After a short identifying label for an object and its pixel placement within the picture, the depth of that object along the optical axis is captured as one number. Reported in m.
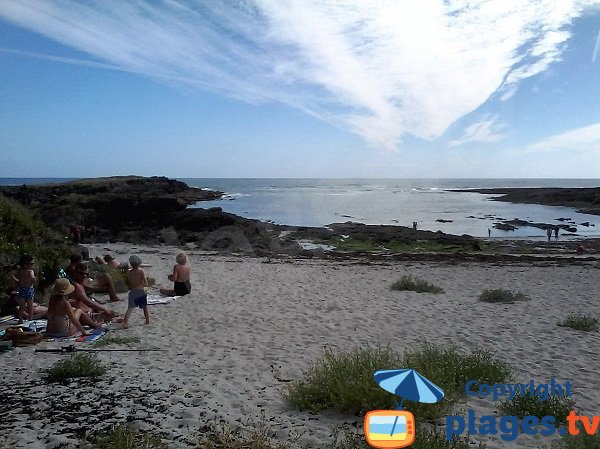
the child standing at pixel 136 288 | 8.59
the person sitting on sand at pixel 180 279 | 11.43
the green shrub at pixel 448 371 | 4.76
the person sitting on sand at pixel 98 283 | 9.70
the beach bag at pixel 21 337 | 7.34
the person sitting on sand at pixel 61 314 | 7.67
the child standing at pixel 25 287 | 8.57
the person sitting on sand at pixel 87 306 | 8.59
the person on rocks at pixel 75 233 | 21.54
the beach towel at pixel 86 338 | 7.63
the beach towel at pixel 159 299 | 10.62
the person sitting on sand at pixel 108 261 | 13.08
